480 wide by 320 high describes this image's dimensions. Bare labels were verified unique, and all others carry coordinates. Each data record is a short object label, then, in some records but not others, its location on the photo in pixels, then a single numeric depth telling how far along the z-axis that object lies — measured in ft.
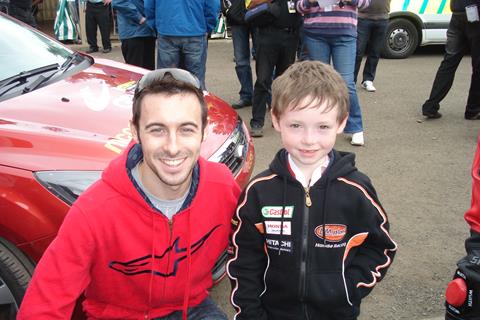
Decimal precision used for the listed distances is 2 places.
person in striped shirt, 14.75
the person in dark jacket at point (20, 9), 27.61
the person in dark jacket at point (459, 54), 16.72
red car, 7.04
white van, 27.71
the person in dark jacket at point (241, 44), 19.02
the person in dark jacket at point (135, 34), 18.24
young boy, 5.50
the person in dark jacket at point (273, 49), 16.19
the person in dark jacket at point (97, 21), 33.13
